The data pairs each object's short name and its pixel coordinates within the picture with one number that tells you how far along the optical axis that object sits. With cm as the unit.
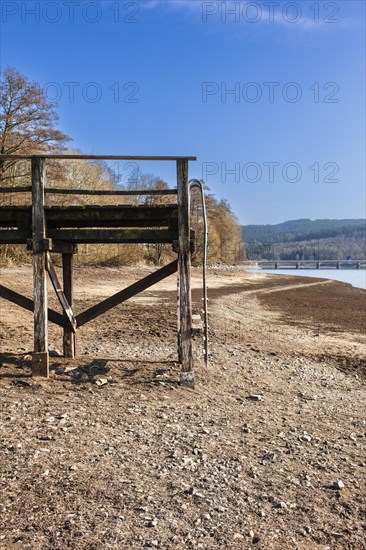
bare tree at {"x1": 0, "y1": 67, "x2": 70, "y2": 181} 2419
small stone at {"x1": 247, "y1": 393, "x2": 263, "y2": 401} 730
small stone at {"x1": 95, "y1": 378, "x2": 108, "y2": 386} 694
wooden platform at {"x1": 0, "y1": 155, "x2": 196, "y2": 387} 703
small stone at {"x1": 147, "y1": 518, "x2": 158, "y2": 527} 365
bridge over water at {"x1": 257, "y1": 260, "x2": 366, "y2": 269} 13462
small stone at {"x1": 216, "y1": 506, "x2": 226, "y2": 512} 395
